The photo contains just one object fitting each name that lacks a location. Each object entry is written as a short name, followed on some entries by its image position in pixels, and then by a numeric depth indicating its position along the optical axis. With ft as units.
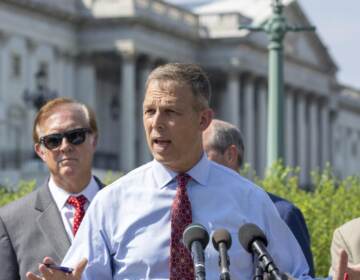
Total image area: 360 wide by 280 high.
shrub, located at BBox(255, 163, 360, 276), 58.79
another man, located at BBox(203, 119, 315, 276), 35.44
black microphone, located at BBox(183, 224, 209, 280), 24.11
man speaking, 26.54
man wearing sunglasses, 32.77
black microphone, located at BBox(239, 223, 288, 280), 24.47
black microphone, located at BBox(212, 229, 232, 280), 23.97
